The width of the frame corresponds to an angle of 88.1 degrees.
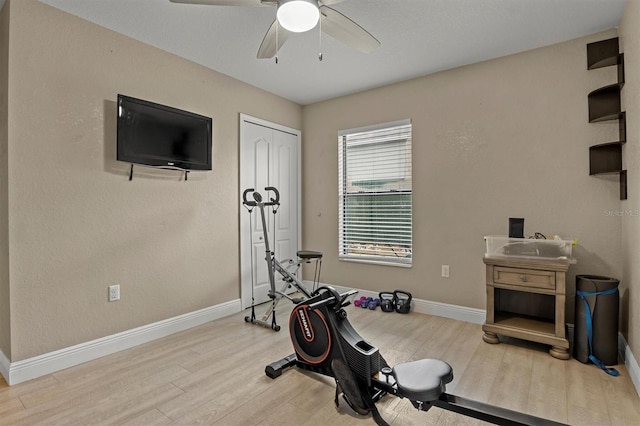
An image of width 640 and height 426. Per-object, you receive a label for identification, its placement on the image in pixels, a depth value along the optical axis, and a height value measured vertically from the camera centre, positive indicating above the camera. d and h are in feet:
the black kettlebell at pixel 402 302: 12.12 -3.28
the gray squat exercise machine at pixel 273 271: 10.55 -1.87
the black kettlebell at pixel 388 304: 12.37 -3.37
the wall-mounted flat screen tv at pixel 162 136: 9.09 +2.37
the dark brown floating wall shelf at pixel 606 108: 8.57 +2.90
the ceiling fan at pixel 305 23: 5.78 +3.95
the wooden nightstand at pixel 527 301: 8.60 -2.62
